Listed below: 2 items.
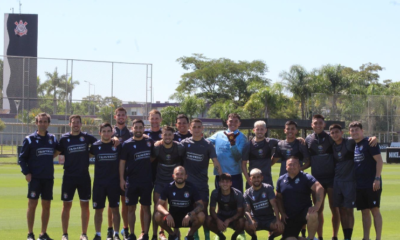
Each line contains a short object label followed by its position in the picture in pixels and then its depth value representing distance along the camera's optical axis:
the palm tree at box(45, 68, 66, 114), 35.99
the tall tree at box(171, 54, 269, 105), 76.56
